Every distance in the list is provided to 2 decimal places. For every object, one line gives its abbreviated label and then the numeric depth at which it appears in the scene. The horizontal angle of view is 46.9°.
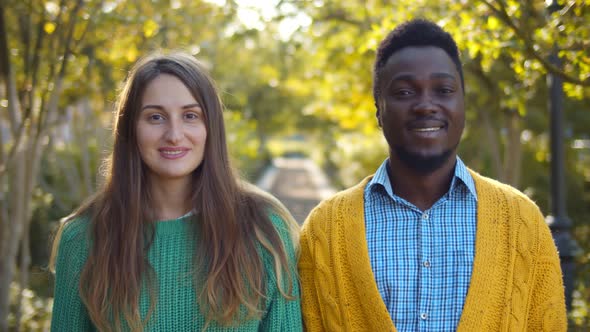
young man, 2.36
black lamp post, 5.05
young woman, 2.53
